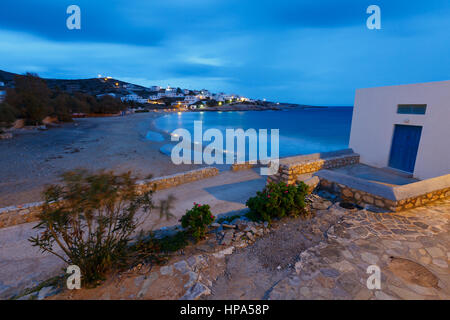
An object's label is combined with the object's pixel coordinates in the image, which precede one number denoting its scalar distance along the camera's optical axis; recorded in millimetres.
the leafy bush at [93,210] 2553
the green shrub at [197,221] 3912
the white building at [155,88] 175875
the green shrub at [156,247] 3264
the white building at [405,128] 7945
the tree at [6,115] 20891
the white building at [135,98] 111388
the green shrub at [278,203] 4586
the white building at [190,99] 140250
